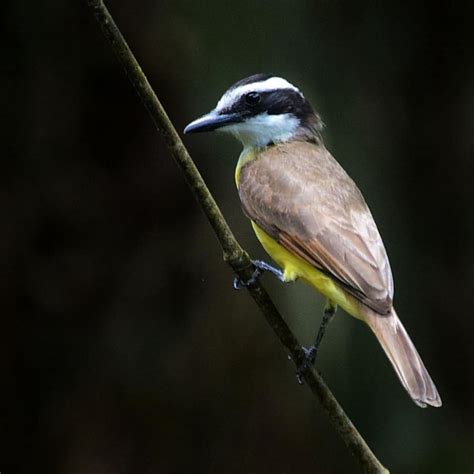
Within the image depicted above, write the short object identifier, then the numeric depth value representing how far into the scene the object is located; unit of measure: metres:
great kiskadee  7.62
